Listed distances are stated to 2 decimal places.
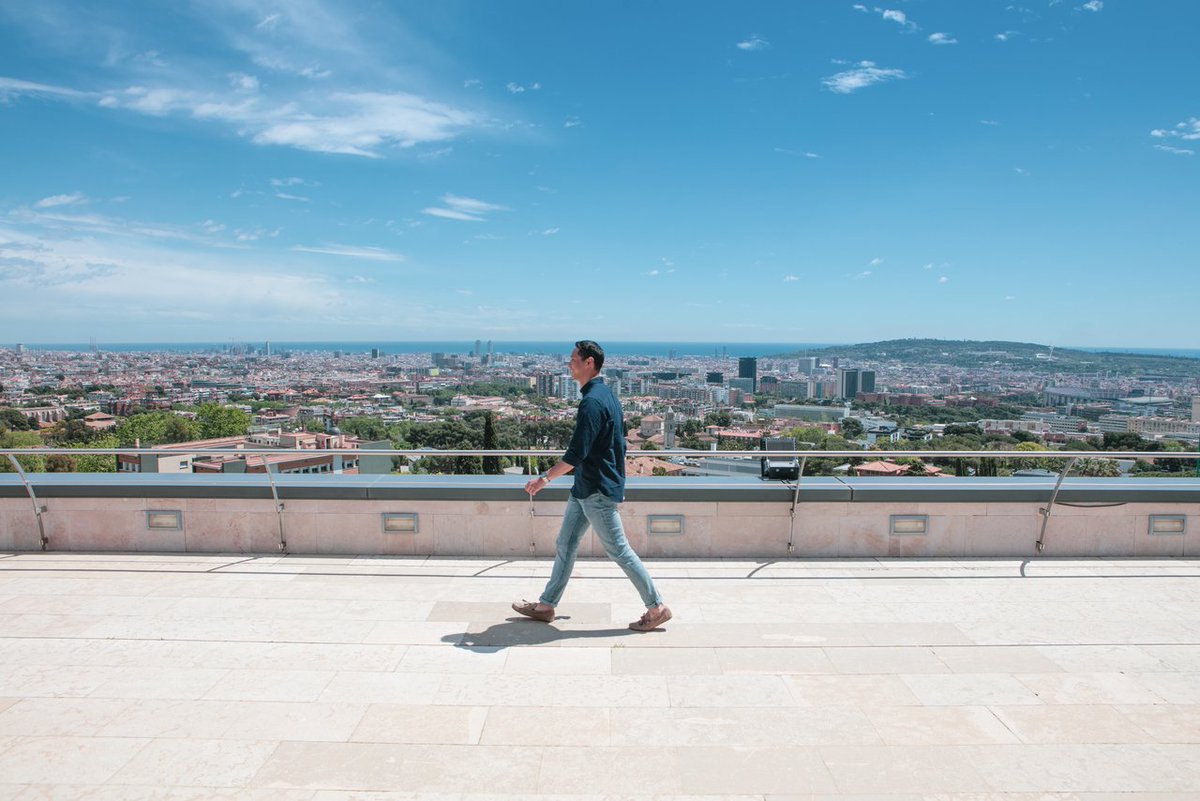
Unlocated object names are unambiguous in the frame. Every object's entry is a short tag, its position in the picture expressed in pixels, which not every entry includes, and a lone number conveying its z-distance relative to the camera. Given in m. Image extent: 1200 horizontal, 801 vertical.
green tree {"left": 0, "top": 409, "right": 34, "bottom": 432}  29.48
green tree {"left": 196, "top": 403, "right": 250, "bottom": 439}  41.22
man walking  4.13
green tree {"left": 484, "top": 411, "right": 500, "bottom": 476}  16.34
